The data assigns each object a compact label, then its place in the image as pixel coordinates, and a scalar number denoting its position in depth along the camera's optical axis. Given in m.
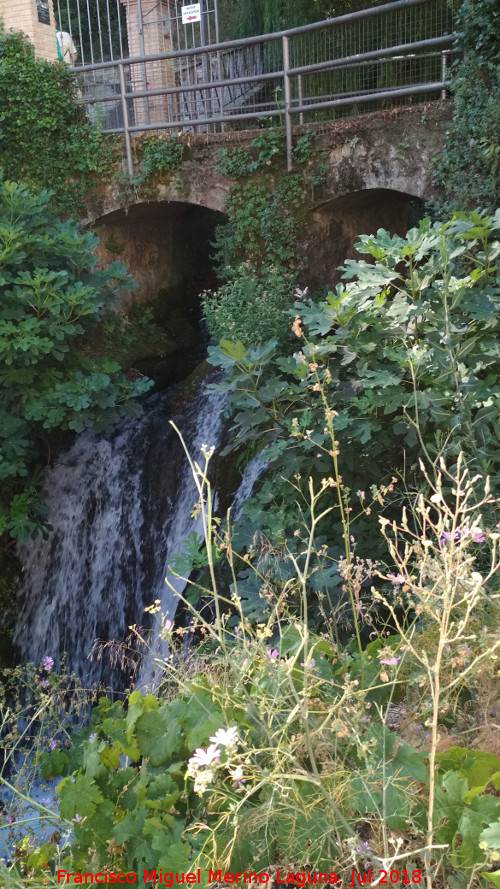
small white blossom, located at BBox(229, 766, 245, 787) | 1.23
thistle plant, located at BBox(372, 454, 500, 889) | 1.36
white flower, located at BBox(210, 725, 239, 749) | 1.30
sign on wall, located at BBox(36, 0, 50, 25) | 9.52
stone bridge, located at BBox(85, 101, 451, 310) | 6.55
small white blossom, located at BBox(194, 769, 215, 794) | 1.23
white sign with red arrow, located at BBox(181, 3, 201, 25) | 9.95
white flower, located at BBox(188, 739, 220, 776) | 1.29
